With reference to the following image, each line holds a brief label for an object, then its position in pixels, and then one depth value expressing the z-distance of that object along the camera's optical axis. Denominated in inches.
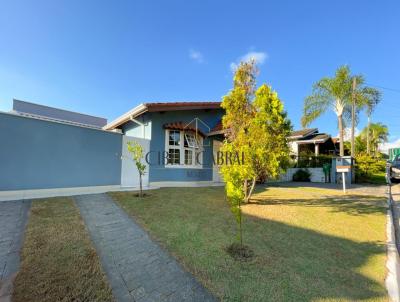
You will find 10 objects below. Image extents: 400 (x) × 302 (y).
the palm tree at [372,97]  712.4
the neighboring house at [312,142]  863.0
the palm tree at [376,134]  1627.7
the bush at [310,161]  710.8
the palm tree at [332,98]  735.1
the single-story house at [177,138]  427.5
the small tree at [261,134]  271.9
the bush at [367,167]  653.9
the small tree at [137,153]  322.7
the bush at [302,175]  706.8
